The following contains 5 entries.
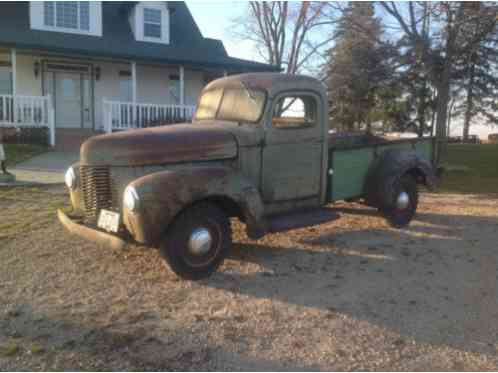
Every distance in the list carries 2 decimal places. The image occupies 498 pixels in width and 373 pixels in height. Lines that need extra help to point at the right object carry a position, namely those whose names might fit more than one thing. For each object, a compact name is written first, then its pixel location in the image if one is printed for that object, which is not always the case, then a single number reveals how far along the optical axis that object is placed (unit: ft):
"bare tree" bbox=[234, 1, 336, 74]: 102.12
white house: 51.88
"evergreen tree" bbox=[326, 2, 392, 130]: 48.47
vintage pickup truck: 13.94
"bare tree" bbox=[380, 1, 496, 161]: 39.65
